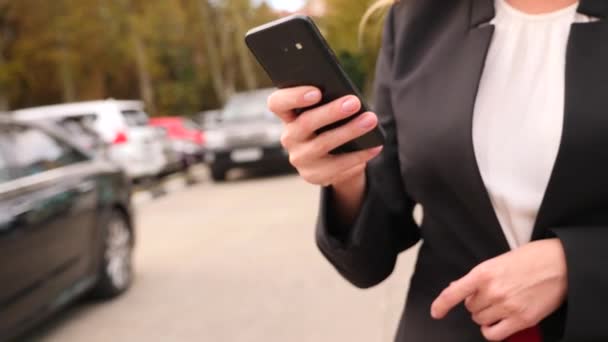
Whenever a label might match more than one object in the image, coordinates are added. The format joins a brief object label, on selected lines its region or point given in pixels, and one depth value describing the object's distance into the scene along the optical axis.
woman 1.02
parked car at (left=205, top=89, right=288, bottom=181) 13.30
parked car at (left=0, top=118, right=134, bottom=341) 4.14
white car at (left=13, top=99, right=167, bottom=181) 11.93
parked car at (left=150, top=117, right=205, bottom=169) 17.33
